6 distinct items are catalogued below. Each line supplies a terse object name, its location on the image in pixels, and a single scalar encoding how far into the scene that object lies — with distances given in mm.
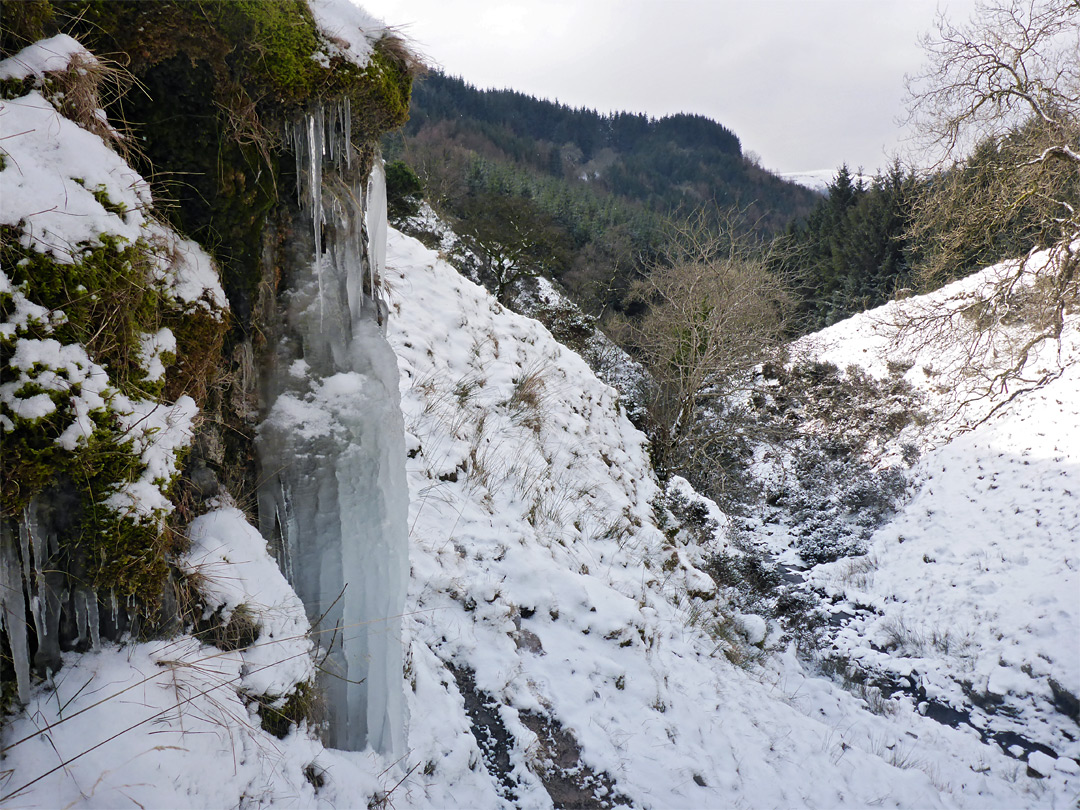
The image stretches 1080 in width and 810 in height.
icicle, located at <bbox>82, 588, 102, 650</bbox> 1415
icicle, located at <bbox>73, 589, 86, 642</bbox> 1392
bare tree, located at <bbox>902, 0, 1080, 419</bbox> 7617
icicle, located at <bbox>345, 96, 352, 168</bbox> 2184
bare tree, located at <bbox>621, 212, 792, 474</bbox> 11422
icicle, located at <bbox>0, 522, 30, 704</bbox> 1238
